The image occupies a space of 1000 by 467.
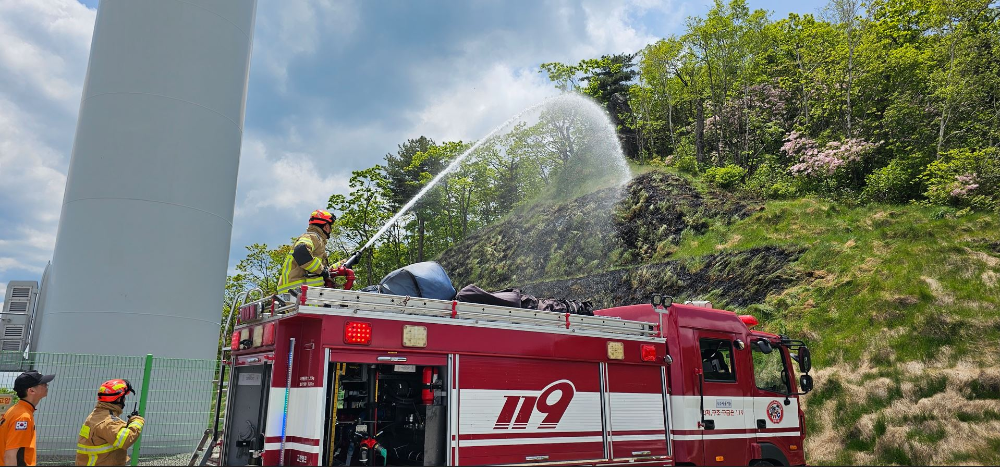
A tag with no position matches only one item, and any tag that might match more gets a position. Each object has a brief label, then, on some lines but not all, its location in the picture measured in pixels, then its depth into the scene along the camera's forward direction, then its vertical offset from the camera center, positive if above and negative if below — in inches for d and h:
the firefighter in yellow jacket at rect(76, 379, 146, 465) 216.5 -18.6
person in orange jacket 205.8 -14.8
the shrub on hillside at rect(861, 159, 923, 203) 978.7 +318.7
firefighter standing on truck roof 265.6 +52.4
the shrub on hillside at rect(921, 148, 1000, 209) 802.8 +276.9
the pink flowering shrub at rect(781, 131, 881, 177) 1093.8 +411.9
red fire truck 221.5 -1.5
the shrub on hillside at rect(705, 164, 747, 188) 1256.2 +420.4
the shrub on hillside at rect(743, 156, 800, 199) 1136.8 +396.5
